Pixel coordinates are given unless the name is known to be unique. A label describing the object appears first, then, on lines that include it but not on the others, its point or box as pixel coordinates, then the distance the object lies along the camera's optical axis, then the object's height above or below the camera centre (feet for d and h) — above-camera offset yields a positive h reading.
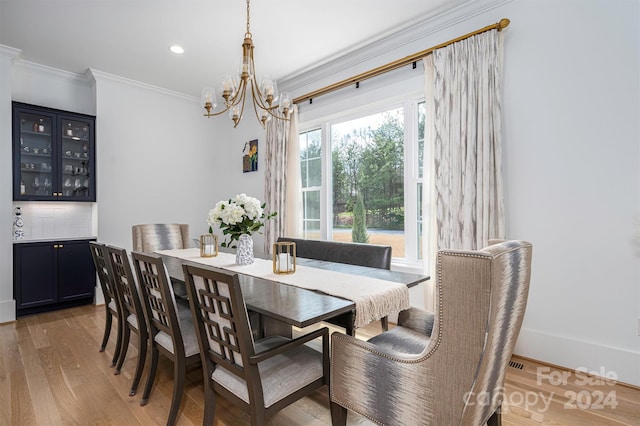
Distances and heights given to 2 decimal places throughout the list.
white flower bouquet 7.59 -0.03
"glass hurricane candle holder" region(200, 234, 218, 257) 9.44 -0.98
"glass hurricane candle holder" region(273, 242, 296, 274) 7.05 -1.13
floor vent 7.72 -3.89
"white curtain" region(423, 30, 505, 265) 8.20 +1.97
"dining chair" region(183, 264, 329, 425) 4.20 -2.20
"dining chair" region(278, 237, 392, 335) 8.68 -1.23
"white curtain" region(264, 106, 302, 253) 13.69 +1.70
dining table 4.49 -1.42
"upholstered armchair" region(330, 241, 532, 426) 3.28 -1.80
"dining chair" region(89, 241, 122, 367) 7.69 -2.03
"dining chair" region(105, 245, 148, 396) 6.57 -1.93
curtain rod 8.23 +4.90
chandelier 7.22 +2.99
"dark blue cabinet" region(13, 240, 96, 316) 11.56 -2.31
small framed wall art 16.03 +3.03
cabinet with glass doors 11.66 +2.48
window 10.61 +1.35
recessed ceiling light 11.23 +6.12
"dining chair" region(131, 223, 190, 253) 10.76 -0.79
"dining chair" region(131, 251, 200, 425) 5.50 -2.20
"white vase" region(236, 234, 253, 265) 8.05 -0.99
